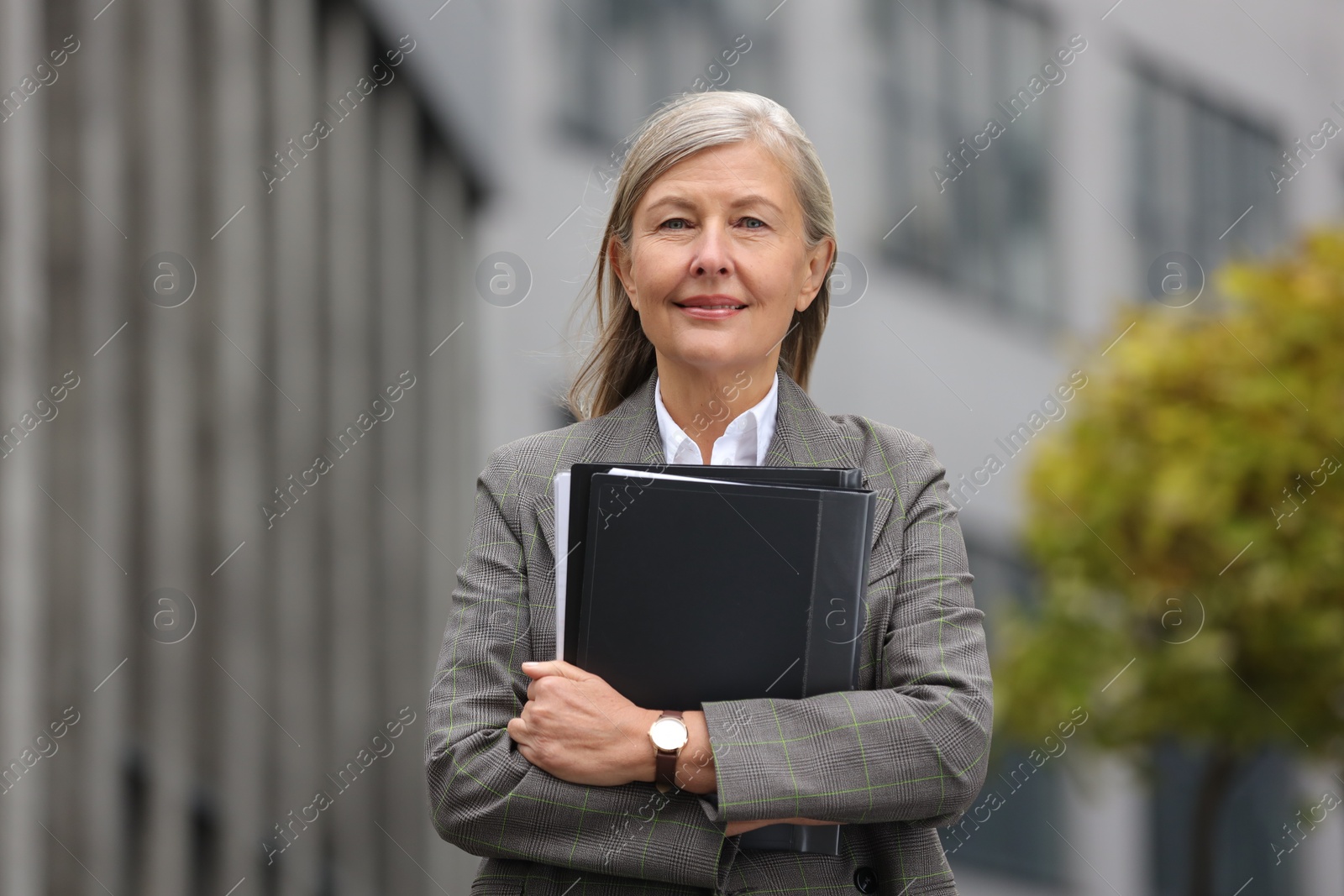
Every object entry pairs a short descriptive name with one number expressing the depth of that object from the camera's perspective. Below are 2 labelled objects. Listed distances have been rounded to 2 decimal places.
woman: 3.89
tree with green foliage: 10.13
